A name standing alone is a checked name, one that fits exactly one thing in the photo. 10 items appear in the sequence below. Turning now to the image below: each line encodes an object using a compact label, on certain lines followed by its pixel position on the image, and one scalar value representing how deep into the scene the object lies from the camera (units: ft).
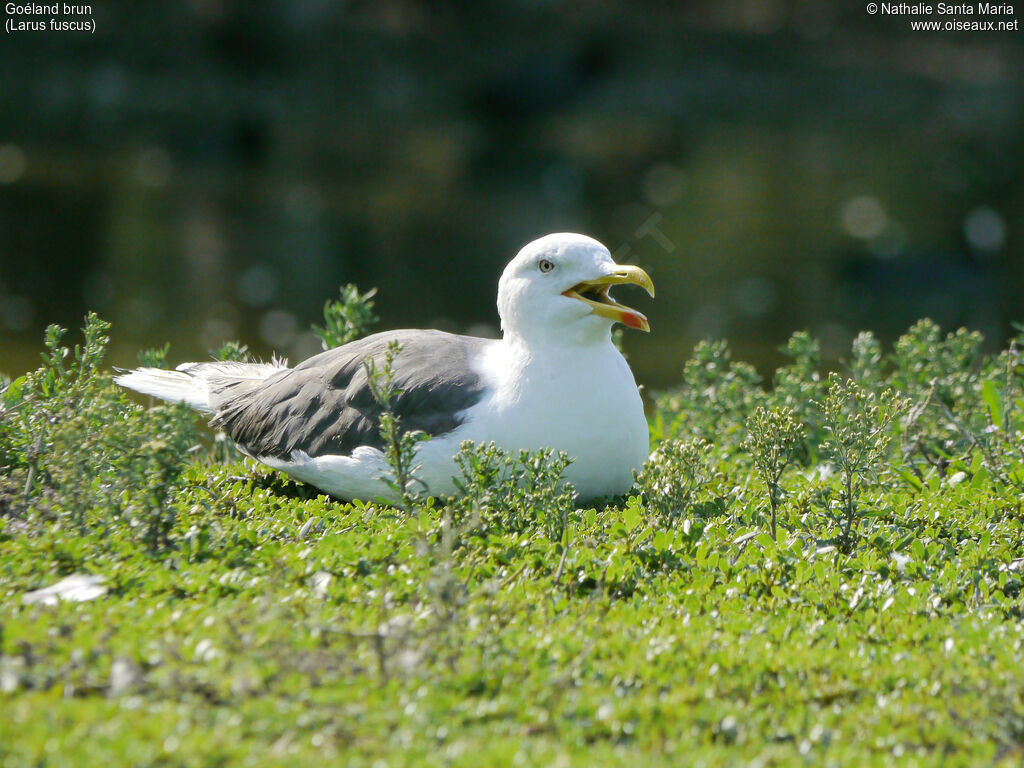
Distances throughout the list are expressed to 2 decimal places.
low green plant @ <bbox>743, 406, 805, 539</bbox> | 36.35
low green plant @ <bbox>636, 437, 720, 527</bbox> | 35.60
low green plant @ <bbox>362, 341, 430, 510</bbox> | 33.42
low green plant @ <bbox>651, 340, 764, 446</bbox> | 50.37
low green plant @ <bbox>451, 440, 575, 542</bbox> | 34.19
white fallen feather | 28.94
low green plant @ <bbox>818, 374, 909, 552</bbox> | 35.94
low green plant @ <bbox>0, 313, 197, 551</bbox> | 32.40
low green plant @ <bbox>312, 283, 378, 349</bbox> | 51.26
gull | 38.04
